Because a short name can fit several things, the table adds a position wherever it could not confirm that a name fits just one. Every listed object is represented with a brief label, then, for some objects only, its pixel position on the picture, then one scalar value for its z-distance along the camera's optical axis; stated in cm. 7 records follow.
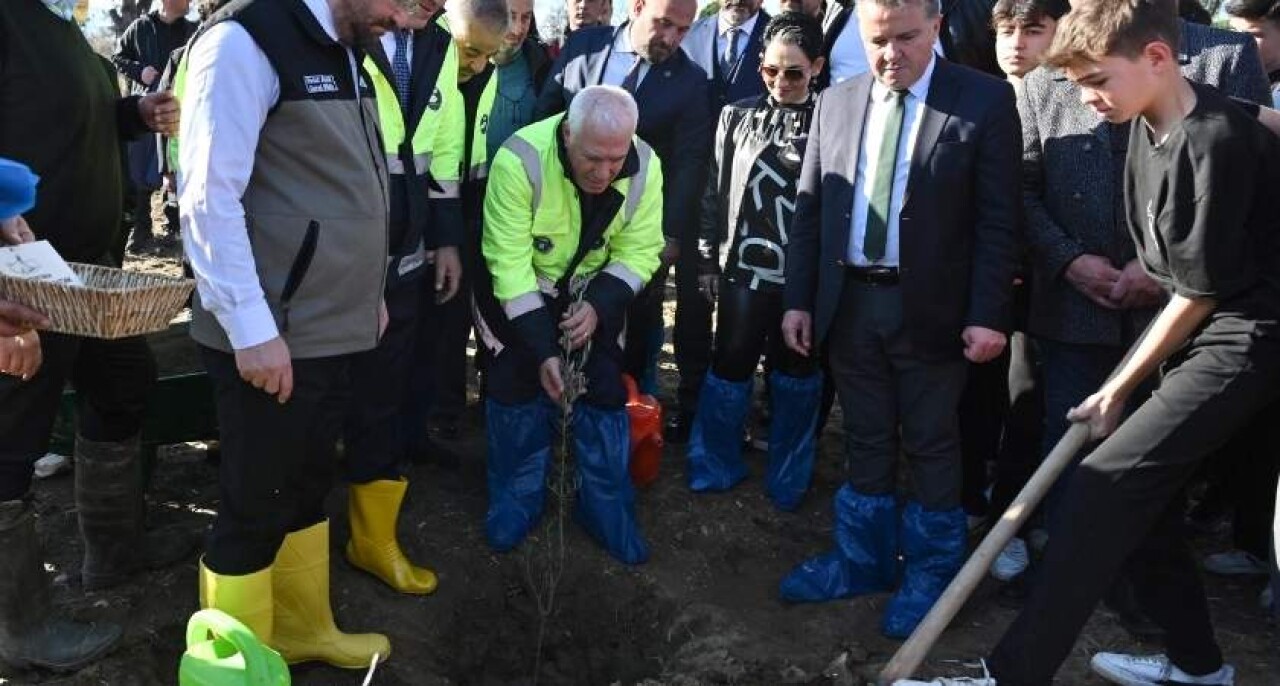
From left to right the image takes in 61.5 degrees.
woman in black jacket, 452
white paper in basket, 256
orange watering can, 471
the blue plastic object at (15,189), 238
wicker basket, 252
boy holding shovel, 279
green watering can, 231
